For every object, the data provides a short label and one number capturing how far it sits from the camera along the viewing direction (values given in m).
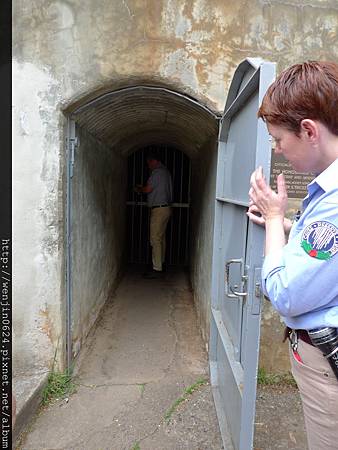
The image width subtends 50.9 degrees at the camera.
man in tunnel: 6.32
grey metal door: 1.70
